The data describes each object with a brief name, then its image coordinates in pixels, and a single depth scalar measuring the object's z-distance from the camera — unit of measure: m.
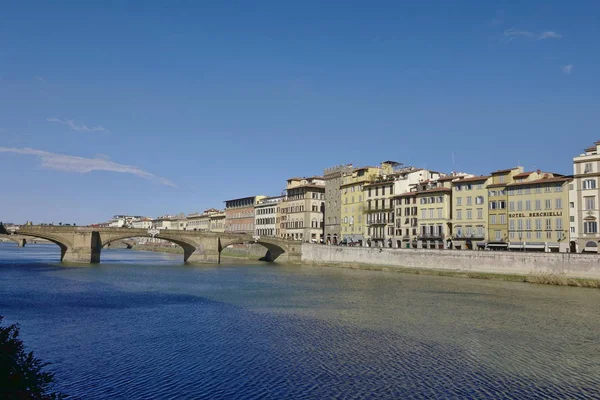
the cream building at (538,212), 62.38
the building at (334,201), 104.00
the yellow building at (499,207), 69.50
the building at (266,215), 126.19
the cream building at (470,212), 72.44
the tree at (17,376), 9.79
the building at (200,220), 175.39
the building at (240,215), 139.75
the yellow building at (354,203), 96.44
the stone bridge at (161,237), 76.94
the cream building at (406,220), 83.19
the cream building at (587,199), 58.66
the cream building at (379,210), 88.94
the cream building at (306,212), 112.94
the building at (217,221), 160.25
